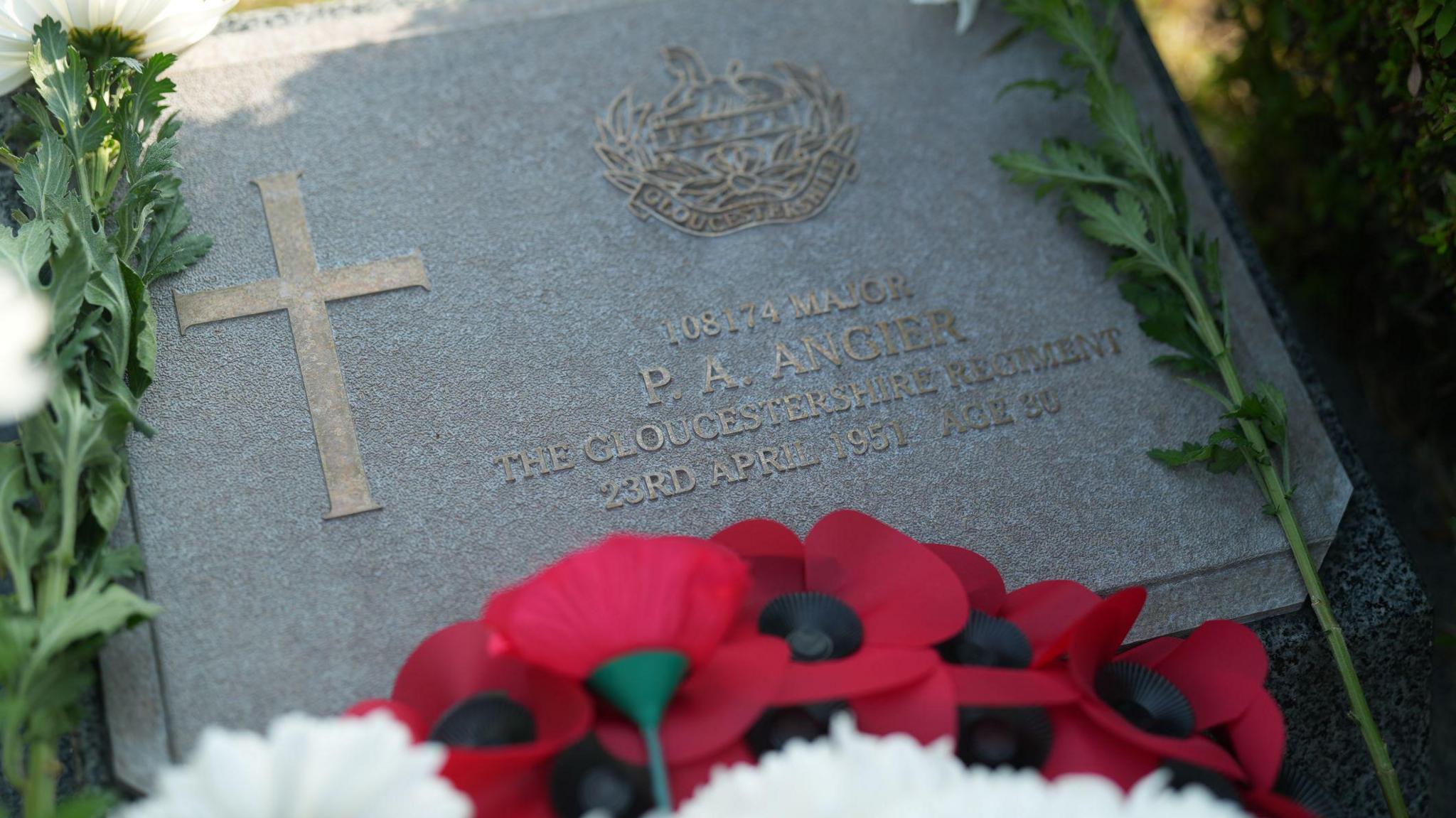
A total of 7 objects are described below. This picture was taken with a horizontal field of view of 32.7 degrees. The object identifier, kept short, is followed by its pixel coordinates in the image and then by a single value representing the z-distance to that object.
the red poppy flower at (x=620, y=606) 0.66
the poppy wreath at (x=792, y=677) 0.66
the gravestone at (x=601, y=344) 0.74
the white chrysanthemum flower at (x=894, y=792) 0.63
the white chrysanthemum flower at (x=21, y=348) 0.70
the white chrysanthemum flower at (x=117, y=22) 0.75
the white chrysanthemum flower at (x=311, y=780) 0.63
